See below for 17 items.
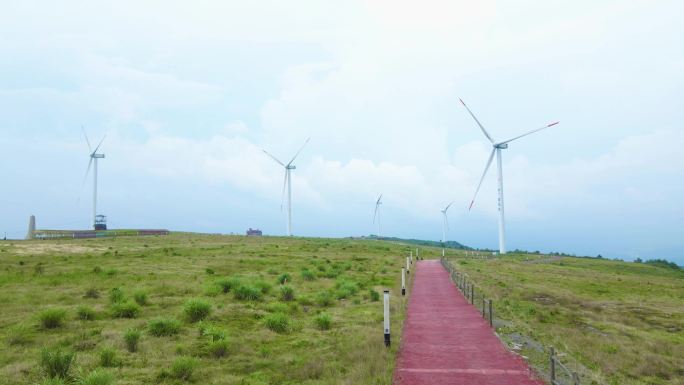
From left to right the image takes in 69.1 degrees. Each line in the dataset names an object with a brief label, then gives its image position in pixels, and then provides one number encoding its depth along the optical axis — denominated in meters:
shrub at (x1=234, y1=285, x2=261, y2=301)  24.39
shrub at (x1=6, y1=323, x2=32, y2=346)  15.47
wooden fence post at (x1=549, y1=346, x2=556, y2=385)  10.60
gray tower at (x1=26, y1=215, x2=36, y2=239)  80.69
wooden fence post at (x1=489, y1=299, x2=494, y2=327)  17.94
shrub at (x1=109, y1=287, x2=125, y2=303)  22.35
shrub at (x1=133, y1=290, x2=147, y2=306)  22.07
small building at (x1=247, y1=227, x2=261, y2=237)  144.20
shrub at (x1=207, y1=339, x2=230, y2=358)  14.48
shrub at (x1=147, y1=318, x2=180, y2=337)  16.56
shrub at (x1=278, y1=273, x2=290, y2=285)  31.67
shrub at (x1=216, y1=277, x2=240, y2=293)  26.58
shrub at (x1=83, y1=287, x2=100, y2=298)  23.80
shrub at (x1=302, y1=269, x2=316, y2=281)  34.41
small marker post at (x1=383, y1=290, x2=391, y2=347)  14.58
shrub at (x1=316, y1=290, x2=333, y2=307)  23.97
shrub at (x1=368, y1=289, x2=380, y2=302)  25.33
